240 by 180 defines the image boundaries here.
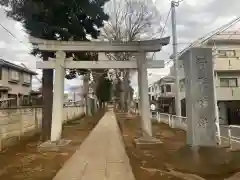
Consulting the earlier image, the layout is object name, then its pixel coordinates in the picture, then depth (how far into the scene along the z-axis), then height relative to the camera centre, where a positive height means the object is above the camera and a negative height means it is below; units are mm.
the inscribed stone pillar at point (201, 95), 7637 +196
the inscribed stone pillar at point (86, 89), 32812 +1857
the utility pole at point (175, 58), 17188 +2779
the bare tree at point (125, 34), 30938 +7984
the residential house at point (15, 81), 26359 +2704
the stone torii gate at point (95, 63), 11344 +1769
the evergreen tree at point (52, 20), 10680 +3622
